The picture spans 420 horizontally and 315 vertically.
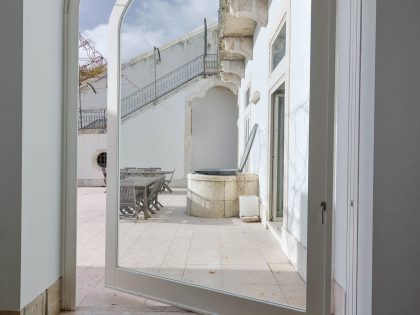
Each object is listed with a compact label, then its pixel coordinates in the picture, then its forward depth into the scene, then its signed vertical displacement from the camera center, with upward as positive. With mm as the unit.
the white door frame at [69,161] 2820 -63
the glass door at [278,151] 6441 +63
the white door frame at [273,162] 6305 -124
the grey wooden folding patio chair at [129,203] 4027 -603
